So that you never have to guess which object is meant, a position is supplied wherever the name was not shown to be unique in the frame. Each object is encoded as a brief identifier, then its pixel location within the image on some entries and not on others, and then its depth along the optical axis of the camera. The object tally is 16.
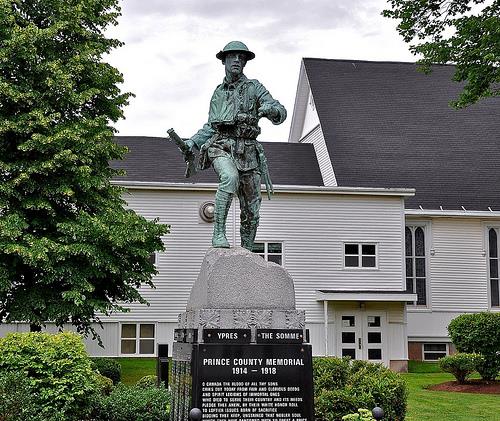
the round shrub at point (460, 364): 22.41
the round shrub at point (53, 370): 13.04
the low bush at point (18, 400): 12.10
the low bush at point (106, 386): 17.75
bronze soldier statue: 9.97
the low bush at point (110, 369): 22.81
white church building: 30.41
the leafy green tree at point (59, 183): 20.31
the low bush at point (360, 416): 10.55
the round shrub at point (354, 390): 12.59
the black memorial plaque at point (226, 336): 9.04
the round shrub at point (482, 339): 22.77
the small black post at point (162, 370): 18.53
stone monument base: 8.87
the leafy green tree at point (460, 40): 19.94
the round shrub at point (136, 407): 13.80
